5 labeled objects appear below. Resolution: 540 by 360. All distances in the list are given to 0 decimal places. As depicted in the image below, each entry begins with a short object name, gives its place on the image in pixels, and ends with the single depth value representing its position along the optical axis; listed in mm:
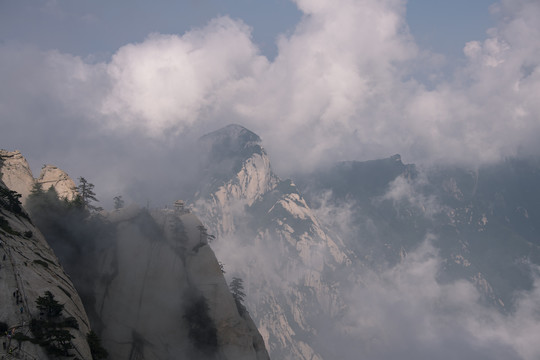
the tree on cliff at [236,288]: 105131
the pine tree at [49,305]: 52156
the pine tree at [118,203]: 131862
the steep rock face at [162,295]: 84312
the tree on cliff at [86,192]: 116062
